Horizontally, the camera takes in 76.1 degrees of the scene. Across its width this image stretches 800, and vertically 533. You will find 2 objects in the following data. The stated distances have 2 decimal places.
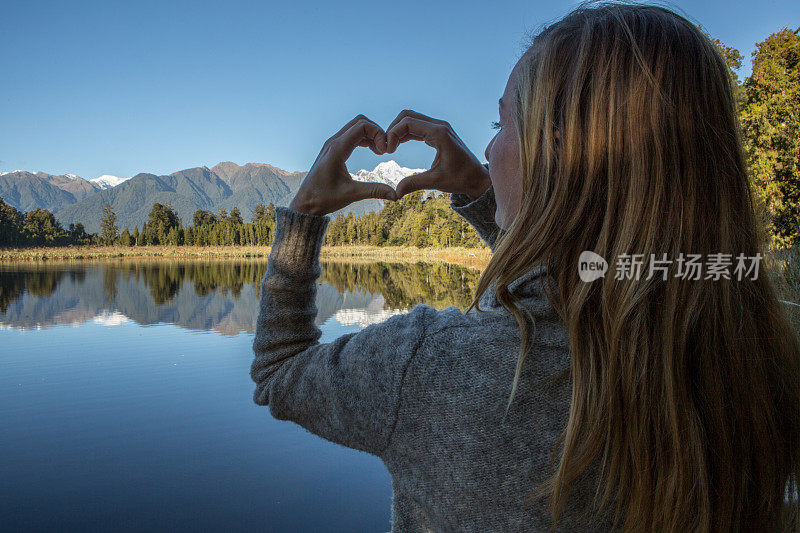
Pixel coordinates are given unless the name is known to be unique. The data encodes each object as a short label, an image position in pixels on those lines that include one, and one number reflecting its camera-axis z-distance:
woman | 0.59
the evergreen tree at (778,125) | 10.02
